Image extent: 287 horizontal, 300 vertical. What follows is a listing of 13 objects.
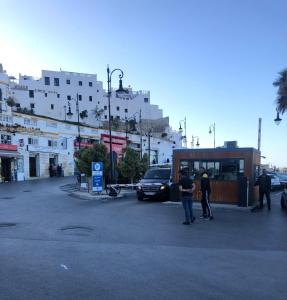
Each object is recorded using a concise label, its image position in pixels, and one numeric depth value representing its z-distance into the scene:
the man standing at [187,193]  8.93
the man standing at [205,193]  9.94
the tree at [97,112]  66.03
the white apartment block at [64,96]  60.29
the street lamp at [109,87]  17.15
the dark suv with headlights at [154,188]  15.34
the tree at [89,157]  19.22
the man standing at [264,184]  12.38
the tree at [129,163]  20.91
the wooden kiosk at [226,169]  13.13
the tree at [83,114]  62.35
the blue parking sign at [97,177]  16.88
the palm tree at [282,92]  19.83
